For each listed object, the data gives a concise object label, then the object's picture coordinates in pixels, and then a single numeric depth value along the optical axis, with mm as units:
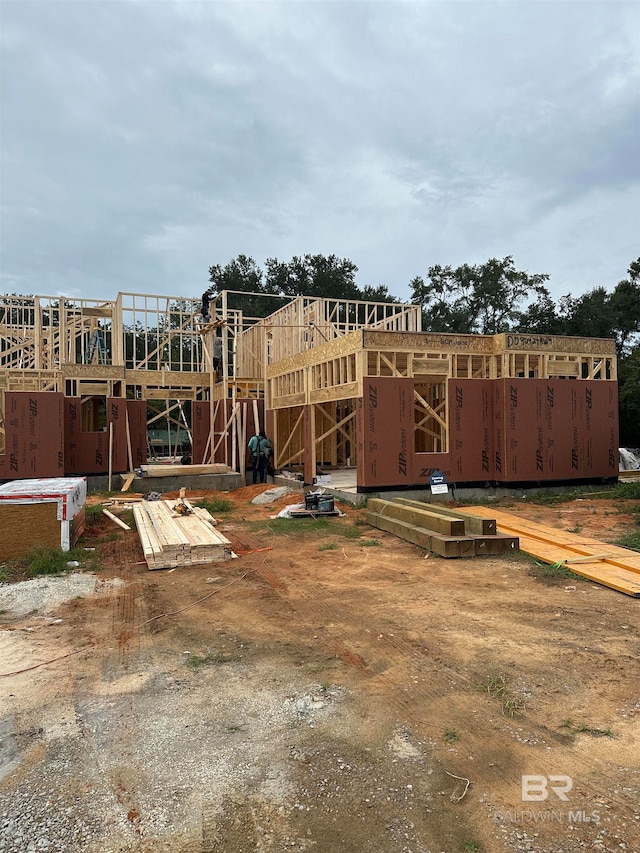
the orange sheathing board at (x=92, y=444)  19516
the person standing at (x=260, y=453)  18609
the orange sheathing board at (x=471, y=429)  14773
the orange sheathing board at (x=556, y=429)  14875
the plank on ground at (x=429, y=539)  8664
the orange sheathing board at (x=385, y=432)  13812
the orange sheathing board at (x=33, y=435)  17875
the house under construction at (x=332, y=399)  14227
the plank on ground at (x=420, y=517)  9109
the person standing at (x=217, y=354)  19812
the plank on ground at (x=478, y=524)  9141
